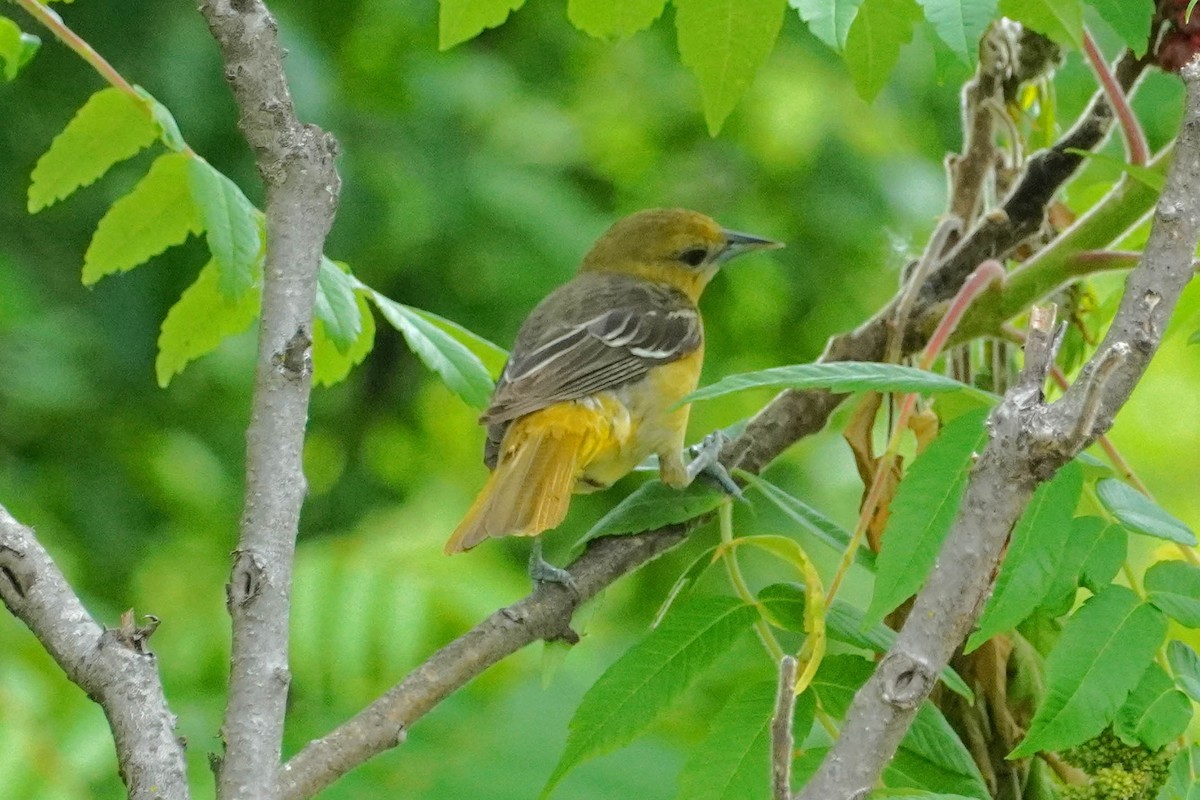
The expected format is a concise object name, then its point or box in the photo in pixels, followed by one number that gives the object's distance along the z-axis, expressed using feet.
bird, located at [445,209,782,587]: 20.20
